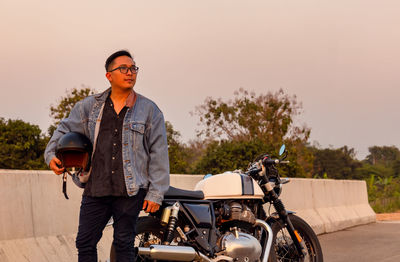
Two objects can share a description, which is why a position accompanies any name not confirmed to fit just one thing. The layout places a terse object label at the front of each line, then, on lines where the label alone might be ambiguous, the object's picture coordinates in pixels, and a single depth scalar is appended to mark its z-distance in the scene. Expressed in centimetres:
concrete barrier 562
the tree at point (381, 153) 8862
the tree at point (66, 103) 3197
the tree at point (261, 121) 3416
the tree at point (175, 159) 2294
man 430
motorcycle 491
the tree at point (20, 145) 2119
